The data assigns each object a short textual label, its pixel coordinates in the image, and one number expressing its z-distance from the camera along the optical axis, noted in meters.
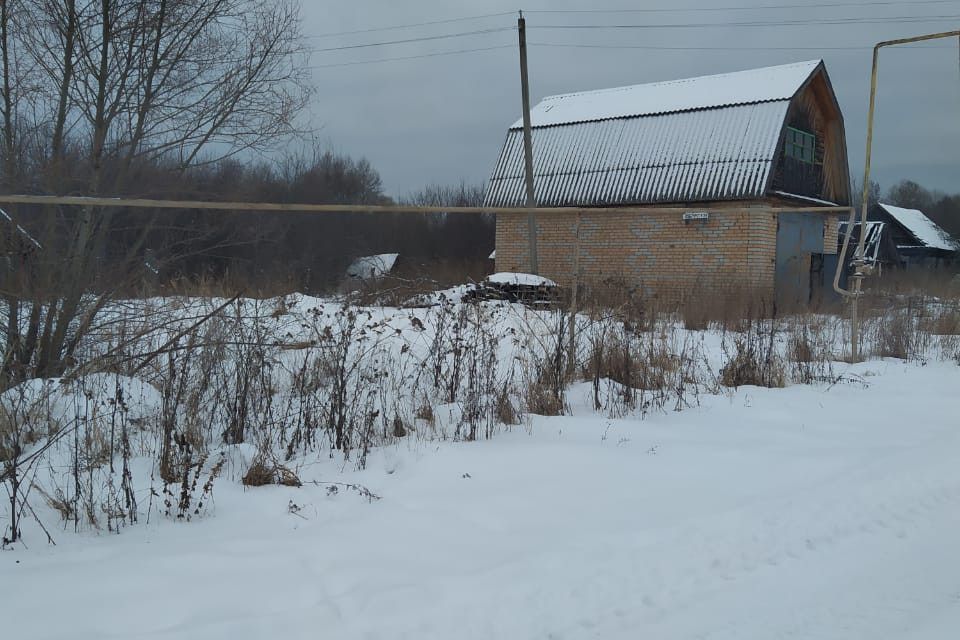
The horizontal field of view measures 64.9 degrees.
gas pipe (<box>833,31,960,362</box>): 8.67
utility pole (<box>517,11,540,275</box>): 19.06
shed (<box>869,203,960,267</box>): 49.44
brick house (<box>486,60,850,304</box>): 17.44
